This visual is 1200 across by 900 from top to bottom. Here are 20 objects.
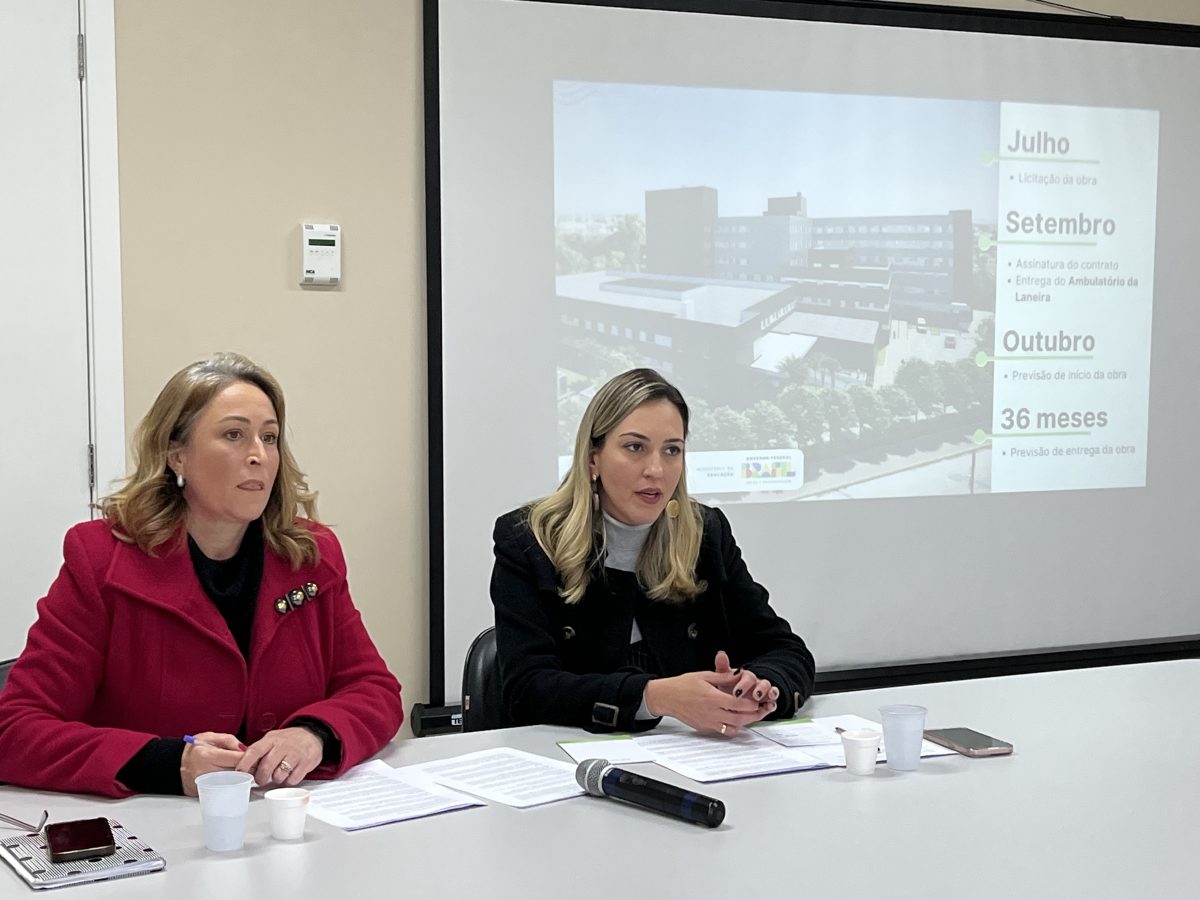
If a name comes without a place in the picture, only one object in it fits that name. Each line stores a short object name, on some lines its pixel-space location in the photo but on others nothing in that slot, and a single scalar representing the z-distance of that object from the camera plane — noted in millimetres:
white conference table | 1428
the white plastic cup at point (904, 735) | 1861
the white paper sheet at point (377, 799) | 1645
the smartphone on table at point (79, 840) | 1455
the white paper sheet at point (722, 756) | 1848
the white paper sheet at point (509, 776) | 1736
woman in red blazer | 1901
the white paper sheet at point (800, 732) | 2027
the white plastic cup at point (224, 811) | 1495
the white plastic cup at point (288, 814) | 1537
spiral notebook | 1413
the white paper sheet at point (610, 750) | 1920
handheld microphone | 1605
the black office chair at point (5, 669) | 1997
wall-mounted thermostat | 3611
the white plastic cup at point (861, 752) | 1847
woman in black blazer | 2273
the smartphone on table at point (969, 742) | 1955
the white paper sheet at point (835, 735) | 1941
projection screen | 3812
